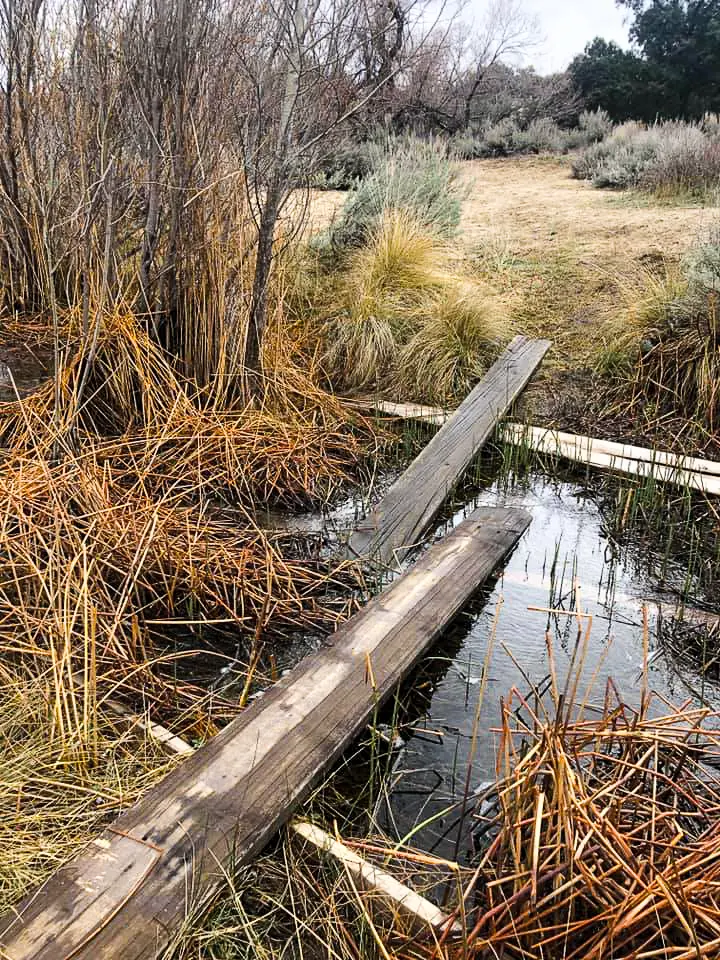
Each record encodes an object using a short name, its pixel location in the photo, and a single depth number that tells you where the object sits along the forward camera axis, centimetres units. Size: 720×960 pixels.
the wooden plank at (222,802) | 151
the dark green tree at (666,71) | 1689
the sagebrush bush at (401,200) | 695
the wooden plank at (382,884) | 168
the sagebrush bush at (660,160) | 817
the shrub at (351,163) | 874
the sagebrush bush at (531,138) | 1376
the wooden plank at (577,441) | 422
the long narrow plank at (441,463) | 347
